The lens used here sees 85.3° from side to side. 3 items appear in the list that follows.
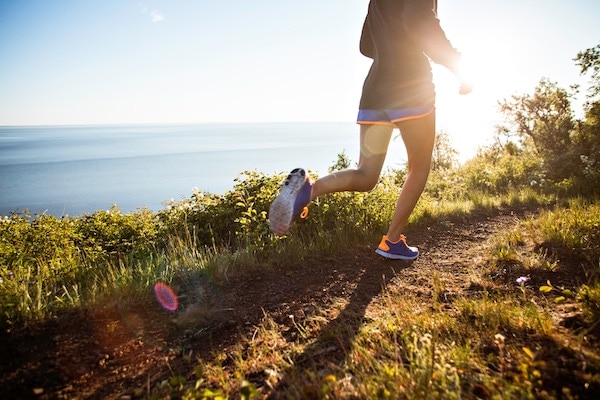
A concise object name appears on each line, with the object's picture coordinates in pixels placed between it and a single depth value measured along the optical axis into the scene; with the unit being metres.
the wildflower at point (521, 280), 2.03
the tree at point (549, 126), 7.67
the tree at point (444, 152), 12.15
